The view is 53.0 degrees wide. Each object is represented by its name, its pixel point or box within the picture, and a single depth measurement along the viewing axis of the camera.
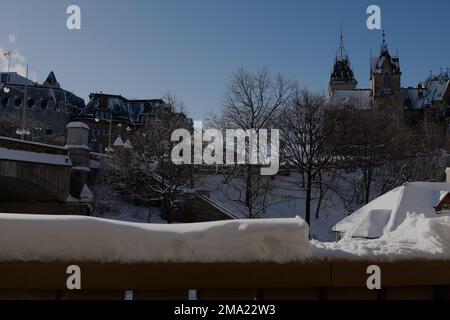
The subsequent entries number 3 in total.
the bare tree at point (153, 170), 33.43
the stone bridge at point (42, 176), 25.14
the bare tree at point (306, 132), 37.86
